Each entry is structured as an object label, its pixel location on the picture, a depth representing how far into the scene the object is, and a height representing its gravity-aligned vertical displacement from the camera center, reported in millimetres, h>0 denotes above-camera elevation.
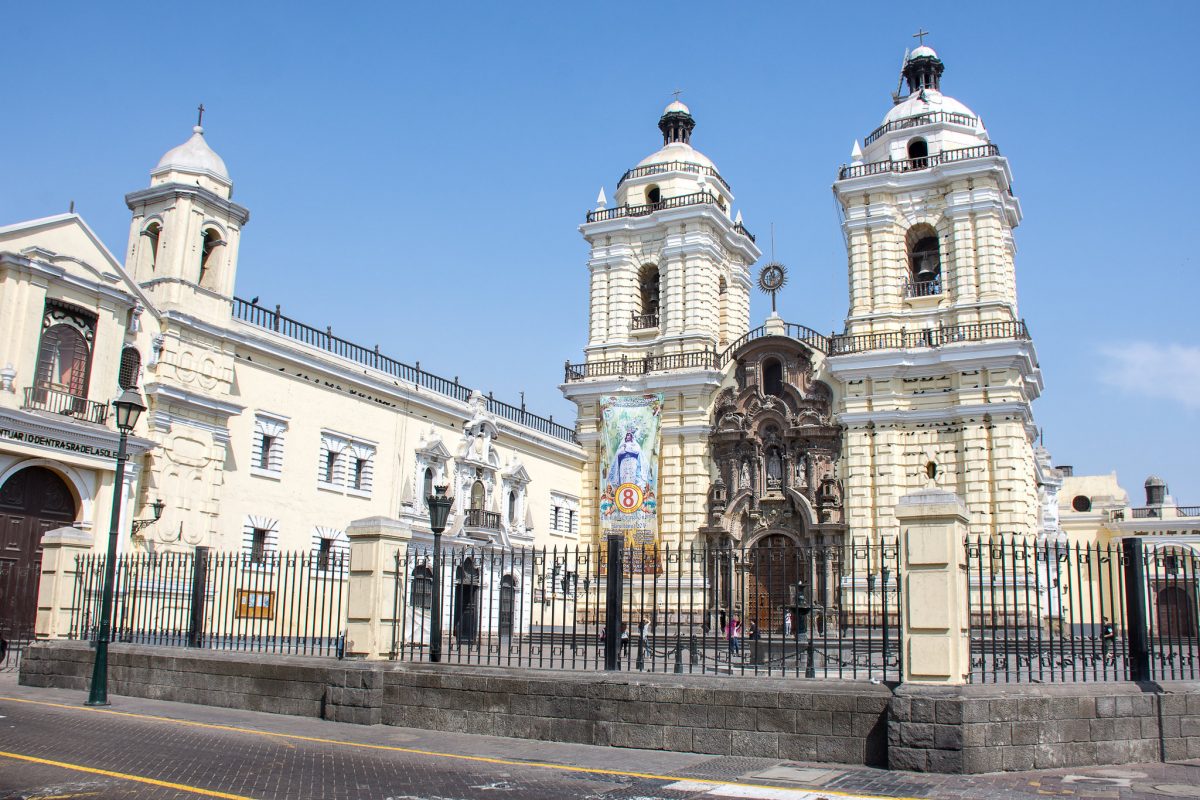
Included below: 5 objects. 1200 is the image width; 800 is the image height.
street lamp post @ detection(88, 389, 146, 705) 14094 +64
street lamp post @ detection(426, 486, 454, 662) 13547 +357
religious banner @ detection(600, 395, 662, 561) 37250 +4535
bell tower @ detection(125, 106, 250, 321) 24750 +8524
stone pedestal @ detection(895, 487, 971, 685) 10414 +145
